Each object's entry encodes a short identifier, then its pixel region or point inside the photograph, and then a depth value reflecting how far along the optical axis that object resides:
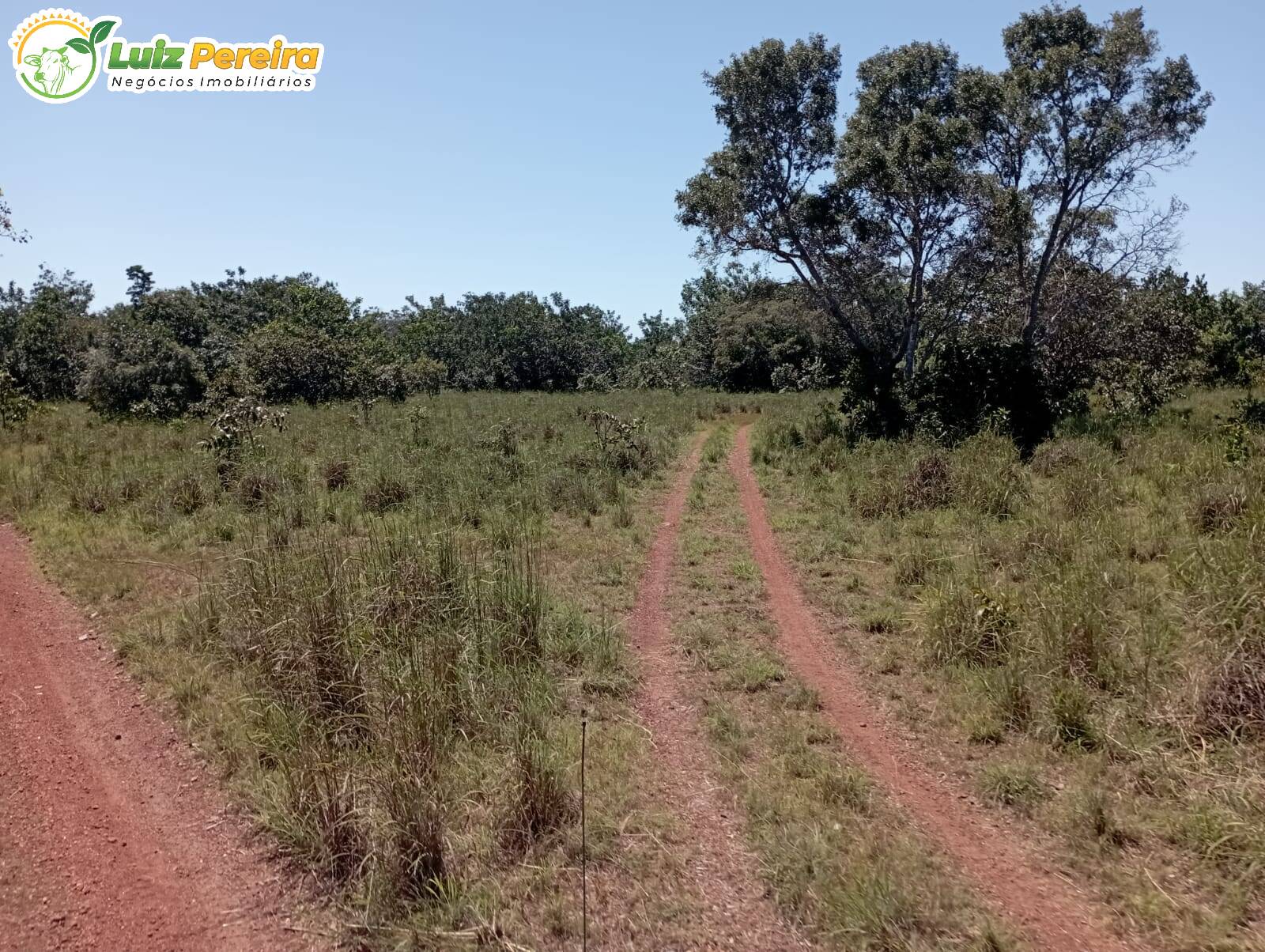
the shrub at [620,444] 14.65
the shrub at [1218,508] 7.61
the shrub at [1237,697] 4.49
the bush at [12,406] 16.97
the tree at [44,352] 27.89
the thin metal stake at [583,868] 3.43
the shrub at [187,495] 10.78
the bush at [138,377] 21.05
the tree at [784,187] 16.62
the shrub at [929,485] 10.51
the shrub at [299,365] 27.06
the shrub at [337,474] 12.30
